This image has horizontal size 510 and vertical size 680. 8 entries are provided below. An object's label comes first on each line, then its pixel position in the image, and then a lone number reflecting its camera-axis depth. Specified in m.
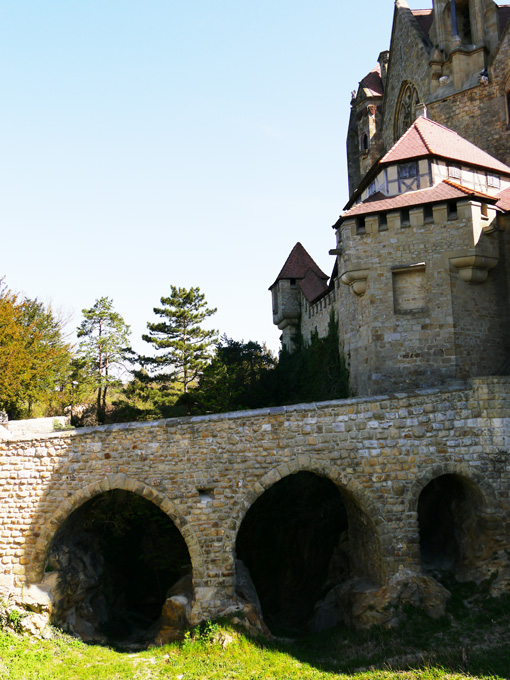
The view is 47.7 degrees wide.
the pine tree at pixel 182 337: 33.72
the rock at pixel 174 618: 13.80
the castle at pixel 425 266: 16.78
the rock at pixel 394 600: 13.39
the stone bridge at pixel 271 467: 14.09
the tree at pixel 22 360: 23.14
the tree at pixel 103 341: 37.31
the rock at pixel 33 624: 13.62
